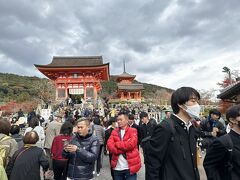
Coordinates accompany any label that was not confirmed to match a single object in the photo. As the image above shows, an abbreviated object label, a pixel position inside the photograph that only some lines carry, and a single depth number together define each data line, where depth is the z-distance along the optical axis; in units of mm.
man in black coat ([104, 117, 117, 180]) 4880
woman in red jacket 3195
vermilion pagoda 36386
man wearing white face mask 1558
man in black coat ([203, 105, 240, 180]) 1692
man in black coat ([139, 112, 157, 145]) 4912
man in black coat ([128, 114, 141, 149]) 4834
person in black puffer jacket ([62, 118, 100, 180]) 2298
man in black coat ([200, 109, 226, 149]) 3141
